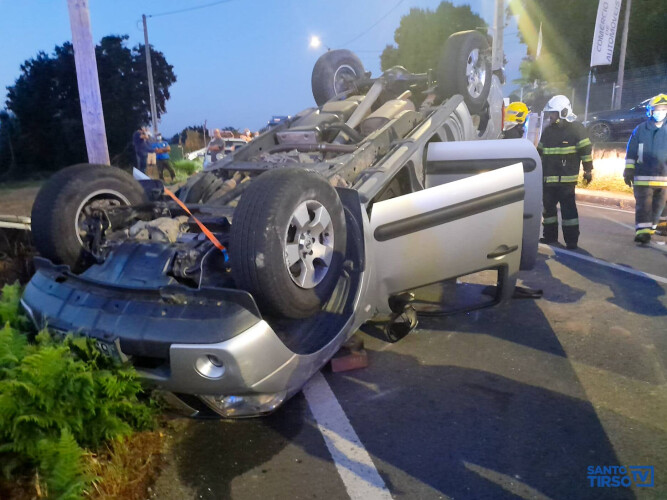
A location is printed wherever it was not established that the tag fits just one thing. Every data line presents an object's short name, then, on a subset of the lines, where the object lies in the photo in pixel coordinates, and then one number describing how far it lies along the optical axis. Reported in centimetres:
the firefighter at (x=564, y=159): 664
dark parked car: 1844
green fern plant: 234
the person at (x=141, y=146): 1241
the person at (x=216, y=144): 1258
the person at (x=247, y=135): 1514
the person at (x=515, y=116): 990
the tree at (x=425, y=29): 4666
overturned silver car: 270
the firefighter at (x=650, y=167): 661
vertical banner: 1852
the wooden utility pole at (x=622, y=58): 2469
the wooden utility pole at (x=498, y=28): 1556
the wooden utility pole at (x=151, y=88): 2248
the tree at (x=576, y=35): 2755
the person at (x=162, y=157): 1258
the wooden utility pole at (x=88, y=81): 565
